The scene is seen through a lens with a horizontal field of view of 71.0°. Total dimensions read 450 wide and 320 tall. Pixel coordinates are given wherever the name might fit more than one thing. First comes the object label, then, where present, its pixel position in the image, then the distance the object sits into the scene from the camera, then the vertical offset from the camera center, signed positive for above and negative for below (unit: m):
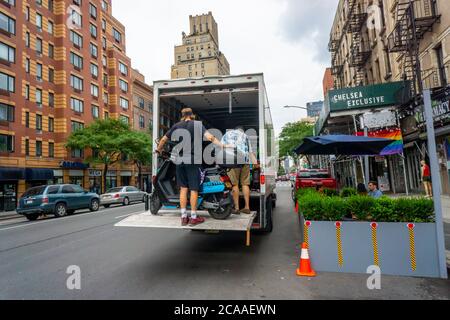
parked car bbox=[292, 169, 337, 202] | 14.21 -0.26
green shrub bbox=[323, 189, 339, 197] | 8.78 -0.54
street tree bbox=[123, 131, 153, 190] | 31.47 +3.76
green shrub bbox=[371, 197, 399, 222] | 5.10 -0.68
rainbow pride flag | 16.12 +1.76
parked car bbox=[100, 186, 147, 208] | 21.72 -0.94
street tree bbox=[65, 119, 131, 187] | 30.67 +4.45
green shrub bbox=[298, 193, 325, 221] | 5.34 -0.60
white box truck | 6.32 +1.86
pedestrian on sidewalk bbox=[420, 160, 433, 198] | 13.15 -0.26
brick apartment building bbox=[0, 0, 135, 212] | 26.86 +10.36
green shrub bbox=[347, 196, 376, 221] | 5.25 -0.59
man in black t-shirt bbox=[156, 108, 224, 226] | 5.52 +0.48
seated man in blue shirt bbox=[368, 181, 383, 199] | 8.39 -0.52
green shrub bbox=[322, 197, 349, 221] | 5.26 -0.62
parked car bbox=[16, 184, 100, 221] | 15.23 -0.73
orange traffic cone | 4.98 -1.46
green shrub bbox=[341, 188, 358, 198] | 8.87 -0.56
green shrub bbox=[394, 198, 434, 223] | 5.02 -0.67
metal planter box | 4.89 -1.21
